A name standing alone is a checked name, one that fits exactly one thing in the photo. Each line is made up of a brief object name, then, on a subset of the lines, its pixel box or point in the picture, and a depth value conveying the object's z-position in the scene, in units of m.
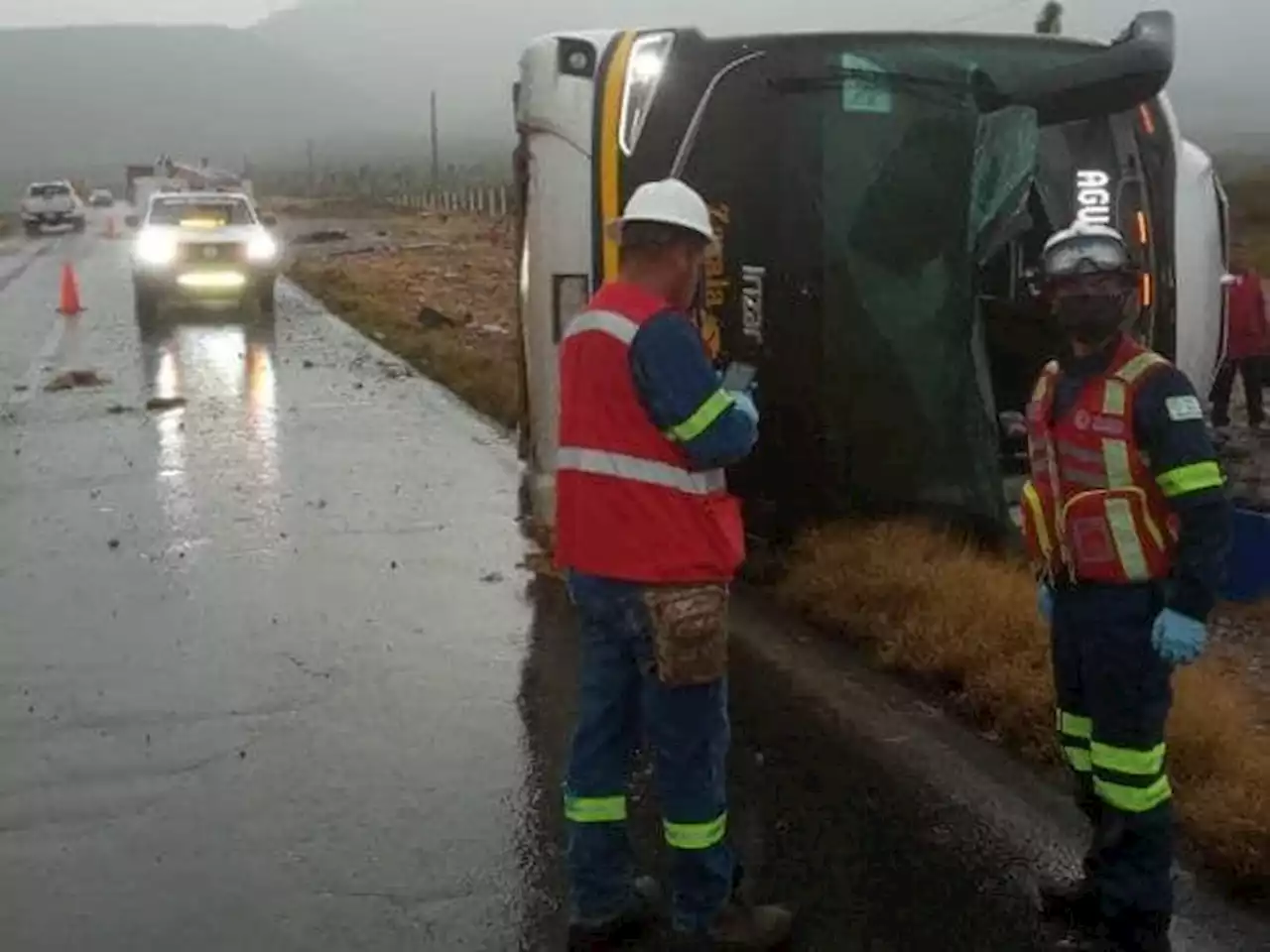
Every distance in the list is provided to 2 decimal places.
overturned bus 6.97
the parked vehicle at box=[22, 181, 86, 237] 52.53
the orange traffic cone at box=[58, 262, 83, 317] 23.34
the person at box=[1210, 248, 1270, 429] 13.67
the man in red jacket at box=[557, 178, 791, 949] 3.99
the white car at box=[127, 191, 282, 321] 21.31
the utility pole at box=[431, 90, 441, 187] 76.88
